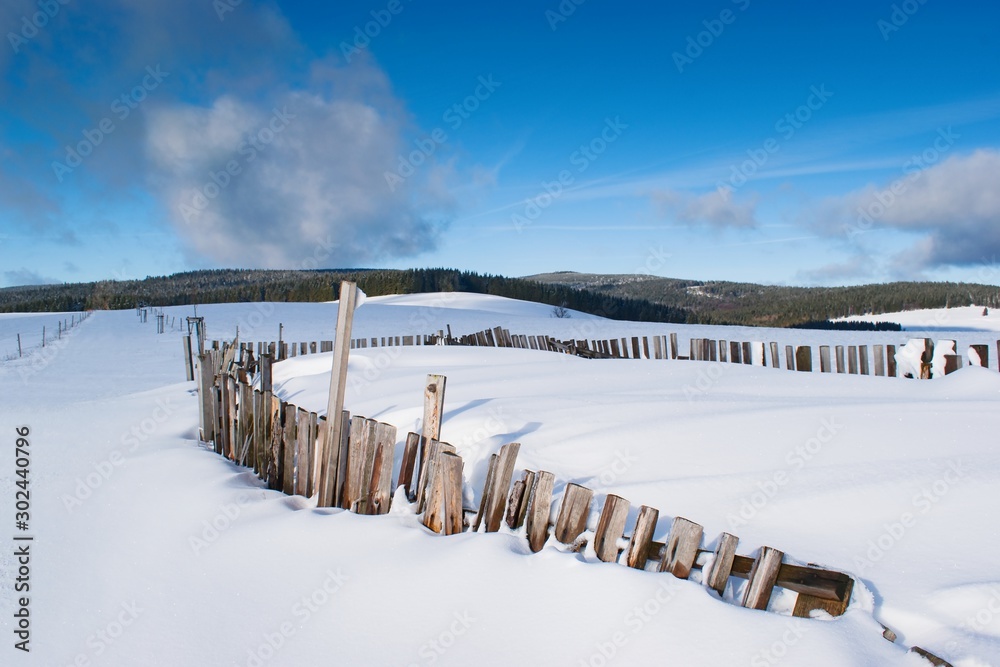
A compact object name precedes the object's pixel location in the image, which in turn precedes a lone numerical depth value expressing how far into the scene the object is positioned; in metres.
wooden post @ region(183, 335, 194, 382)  11.33
